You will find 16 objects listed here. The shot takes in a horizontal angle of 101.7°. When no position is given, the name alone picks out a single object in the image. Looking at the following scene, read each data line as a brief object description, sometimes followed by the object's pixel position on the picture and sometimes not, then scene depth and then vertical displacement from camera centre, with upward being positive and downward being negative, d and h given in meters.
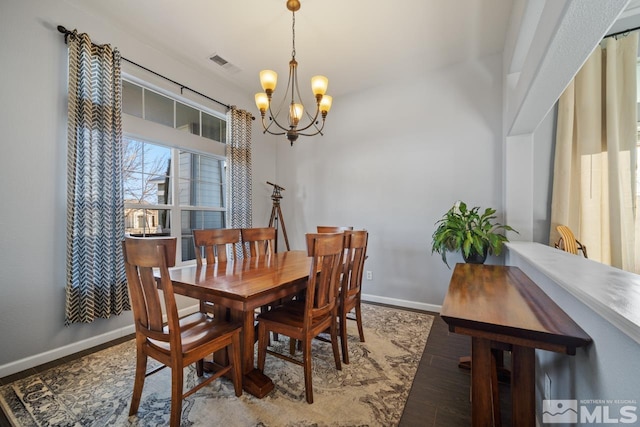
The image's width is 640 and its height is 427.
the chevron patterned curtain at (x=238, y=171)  3.60 +0.60
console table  1.01 -0.48
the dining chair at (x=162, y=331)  1.28 -0.65
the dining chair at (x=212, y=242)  2.24 -0.26
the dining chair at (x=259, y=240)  2.66 -0.29
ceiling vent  3.05 +1.83
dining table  1.43 -0.43
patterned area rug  1.47 -1.16
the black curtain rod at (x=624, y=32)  2.56 +1.81
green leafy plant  2.49 -0.23
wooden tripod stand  4.03 +0.06
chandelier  2.13 +1.03
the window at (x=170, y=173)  2.75 +0.49
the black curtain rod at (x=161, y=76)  2.16 +1.52
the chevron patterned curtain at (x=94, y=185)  2.16 +0.25
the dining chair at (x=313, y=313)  1.61 -0.73
